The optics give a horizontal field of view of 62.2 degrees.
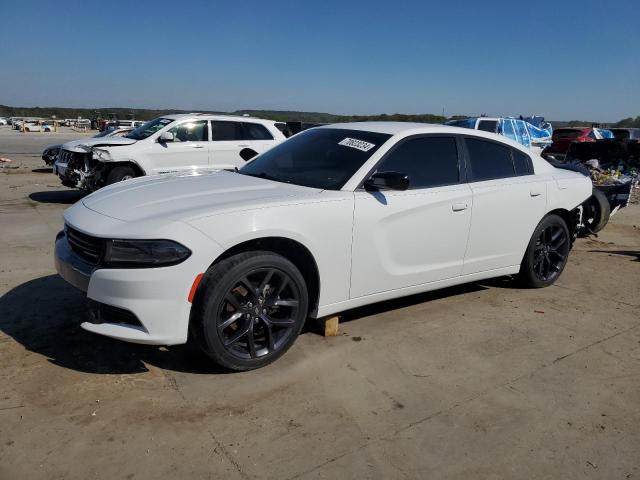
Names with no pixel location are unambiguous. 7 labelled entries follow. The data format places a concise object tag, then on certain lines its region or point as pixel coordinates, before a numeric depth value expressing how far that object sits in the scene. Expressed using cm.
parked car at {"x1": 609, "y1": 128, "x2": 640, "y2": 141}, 2449
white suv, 939
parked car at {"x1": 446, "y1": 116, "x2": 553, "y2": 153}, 1838
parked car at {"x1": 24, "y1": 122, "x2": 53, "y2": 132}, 4842
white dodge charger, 302
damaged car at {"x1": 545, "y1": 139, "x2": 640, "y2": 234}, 766
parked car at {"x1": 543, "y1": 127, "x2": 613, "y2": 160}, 1850
